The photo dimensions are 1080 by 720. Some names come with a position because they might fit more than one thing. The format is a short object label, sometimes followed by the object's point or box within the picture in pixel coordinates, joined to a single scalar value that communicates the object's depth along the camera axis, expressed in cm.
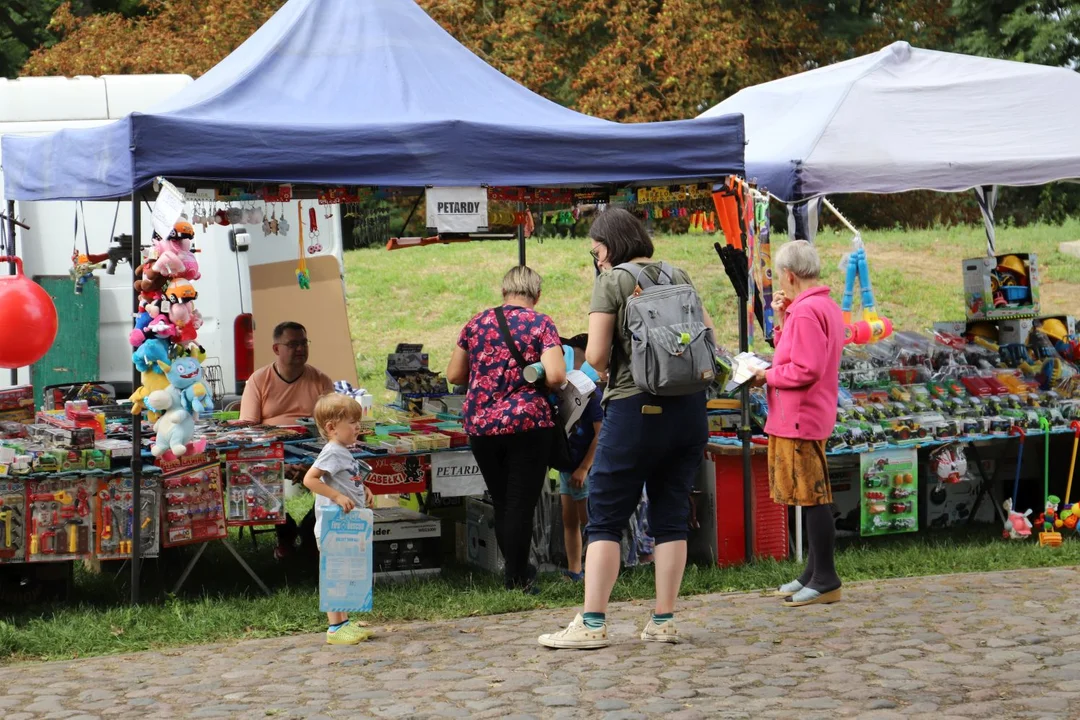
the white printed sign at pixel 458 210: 1309
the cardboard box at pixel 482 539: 1413
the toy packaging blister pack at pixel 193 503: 1270
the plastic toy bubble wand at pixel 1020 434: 1564
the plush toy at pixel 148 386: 1196
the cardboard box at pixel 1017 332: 1731
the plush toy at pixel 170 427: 1193
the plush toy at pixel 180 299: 1185
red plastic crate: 1432
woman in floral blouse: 1247
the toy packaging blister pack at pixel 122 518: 1252
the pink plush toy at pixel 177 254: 1180
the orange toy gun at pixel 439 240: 1627
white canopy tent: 1542
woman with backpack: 1059
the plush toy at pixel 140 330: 1194
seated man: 1498
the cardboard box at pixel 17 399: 1377
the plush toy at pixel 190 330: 1207
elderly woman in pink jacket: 1209
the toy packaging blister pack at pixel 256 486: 1284
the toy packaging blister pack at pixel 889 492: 1498
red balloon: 1220
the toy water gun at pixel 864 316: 1388
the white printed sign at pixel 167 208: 1164
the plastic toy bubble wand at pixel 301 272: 1645
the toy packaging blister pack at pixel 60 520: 1227
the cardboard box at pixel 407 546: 1368
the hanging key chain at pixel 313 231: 1678
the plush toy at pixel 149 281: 1195
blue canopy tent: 1212
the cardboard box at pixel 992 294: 1739
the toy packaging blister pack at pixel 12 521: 1218
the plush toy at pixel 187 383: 1195
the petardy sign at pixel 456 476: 1366
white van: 1842
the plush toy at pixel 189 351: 1212
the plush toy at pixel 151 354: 1185
